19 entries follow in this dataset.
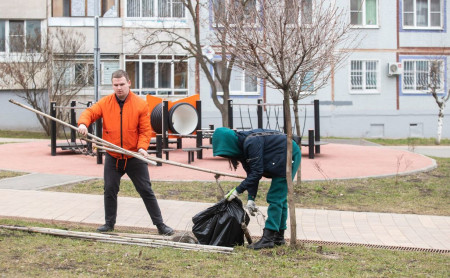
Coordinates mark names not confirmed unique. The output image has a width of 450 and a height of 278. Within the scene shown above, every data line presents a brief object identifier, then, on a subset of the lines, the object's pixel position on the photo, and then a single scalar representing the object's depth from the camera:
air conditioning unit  31.91
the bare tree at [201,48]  28.02
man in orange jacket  7.69
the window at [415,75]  32.60
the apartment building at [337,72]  31.55
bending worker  6.77
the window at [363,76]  32.28
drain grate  7.61
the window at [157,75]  31.86
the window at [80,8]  31.81
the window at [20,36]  30.83
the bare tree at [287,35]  7.06
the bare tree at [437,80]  27.84
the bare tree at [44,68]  30.03
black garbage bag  6.94
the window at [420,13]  32.78
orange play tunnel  19.67
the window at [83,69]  30.55
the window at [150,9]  31.78
